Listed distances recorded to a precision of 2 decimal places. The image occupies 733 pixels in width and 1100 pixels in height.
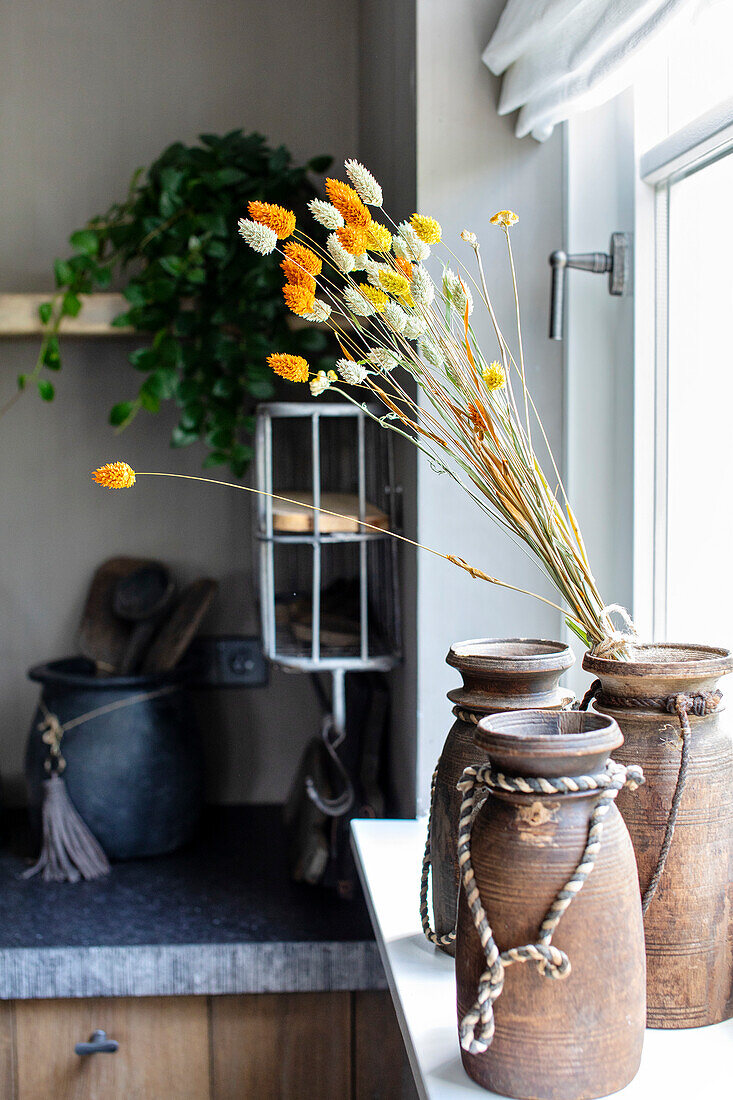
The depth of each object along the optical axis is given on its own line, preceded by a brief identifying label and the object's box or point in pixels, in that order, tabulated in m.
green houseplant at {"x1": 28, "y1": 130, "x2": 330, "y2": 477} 1.24
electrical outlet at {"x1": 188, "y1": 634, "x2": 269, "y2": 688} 1.56
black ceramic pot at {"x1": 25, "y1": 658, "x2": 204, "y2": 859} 1.31
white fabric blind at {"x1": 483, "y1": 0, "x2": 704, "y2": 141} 0.67
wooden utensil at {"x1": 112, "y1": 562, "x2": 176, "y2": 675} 1.45
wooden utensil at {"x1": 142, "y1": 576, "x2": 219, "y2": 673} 1.39
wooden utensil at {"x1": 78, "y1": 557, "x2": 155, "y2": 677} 1.47
